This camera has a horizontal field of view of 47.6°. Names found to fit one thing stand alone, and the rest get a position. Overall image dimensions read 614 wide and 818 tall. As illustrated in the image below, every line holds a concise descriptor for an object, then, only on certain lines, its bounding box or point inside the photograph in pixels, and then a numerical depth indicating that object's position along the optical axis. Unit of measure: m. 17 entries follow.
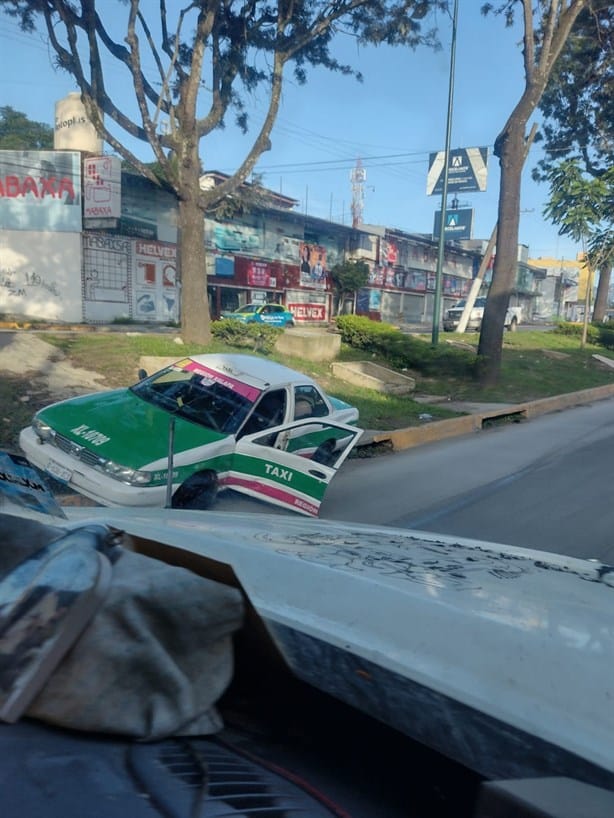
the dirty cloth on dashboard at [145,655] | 1.28
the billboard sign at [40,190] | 27.48
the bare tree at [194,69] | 15.84
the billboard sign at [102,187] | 27.58
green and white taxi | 5.96
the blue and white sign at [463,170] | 22.25
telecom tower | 73.25
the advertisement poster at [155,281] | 31.95
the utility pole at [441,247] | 19.94
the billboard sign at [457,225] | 27.23
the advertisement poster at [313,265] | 43.24
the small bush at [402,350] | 19.78
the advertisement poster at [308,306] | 43.07
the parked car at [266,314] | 33.31
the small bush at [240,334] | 17.59
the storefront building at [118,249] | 28.05
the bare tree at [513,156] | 18.27
